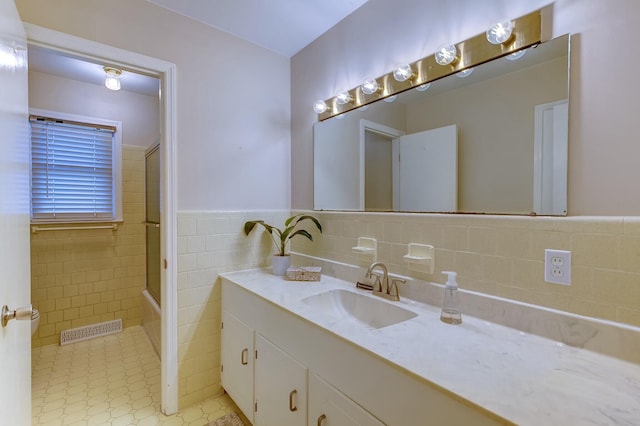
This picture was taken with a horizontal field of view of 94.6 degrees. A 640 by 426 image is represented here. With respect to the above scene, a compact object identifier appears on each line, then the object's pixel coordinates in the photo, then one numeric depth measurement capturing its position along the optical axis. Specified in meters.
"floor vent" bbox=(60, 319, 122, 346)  2.55
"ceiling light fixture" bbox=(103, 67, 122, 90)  2.32
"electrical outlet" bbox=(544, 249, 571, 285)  0.96
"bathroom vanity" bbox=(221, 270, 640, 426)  0.66
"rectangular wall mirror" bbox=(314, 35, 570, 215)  1.01
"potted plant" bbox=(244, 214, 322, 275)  1.87
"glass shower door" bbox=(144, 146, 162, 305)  2.43
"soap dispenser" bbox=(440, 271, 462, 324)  1.11
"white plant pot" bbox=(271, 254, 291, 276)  1.86
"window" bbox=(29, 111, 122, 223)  2.48
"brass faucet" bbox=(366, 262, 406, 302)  1.38
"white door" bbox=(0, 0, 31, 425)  0.83
